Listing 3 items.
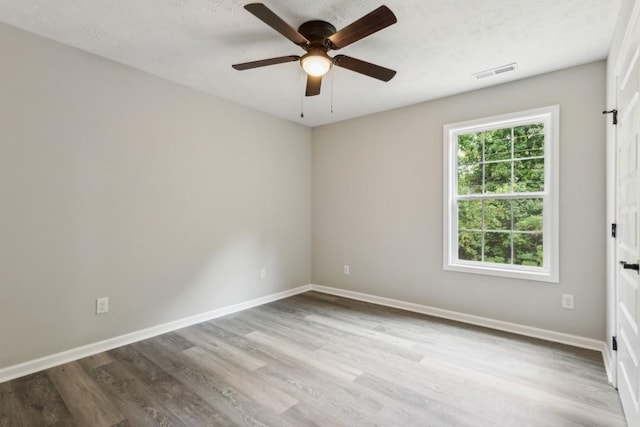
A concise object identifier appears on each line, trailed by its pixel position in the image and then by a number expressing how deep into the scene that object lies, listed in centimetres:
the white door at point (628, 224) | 153
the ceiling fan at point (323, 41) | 178
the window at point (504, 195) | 302
